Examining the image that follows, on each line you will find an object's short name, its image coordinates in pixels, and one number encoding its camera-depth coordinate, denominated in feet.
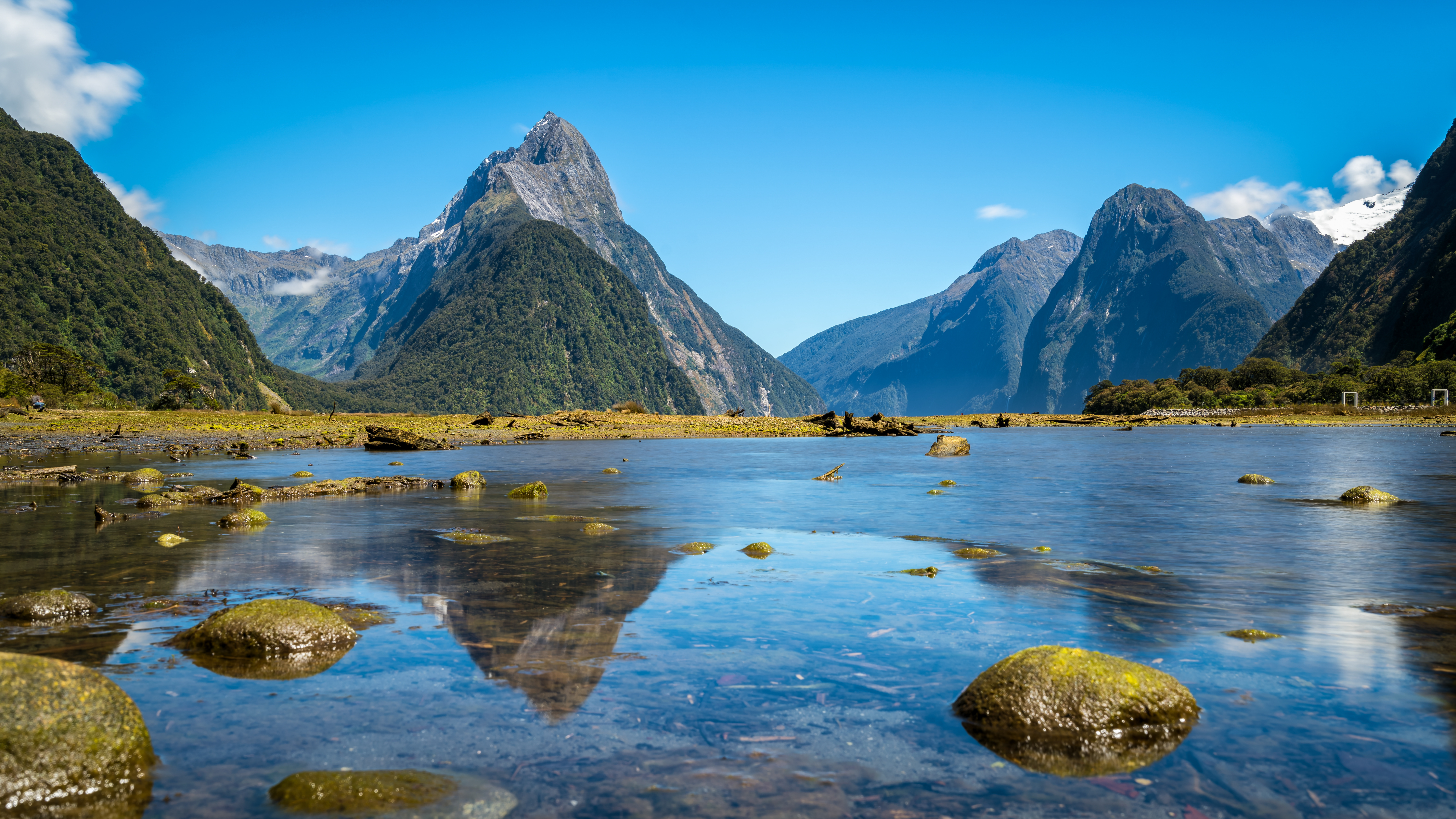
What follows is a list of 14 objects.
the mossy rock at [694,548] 61.36
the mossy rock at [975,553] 59.41
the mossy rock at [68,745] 20.76
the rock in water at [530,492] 96.22
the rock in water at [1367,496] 87.86
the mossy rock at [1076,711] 24.86
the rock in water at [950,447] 192.54
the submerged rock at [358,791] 20.86
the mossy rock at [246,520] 69.77
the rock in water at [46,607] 37.29
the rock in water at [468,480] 103.45
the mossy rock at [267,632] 33.76
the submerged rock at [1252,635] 36.37
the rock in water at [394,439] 184.14
